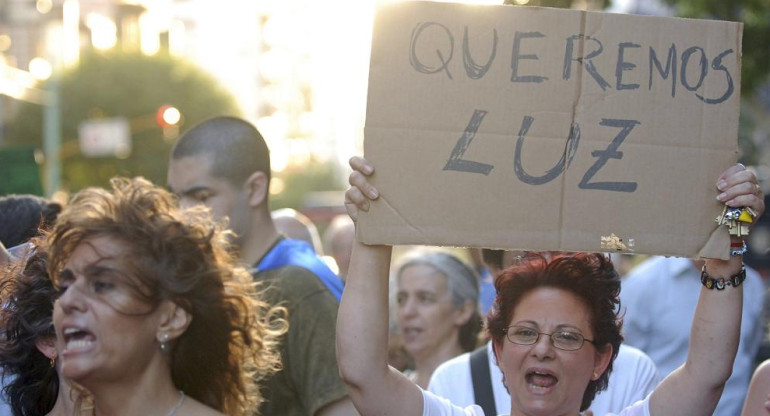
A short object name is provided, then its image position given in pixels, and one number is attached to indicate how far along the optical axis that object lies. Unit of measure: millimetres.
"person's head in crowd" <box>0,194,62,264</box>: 8969
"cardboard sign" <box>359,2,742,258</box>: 6081
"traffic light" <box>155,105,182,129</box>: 42786
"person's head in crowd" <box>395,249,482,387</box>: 11302
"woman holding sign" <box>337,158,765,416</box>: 6324
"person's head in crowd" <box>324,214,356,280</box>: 17069
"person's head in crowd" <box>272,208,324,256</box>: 12103
